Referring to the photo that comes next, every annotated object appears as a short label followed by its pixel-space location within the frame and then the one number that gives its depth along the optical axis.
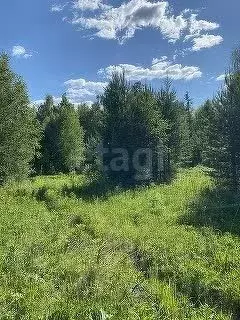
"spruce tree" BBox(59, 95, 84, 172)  29.91
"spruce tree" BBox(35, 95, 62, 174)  30.54
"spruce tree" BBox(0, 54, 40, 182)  14.48
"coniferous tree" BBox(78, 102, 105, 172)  18.64
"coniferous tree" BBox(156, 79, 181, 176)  19.20
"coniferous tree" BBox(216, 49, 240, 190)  14.27
